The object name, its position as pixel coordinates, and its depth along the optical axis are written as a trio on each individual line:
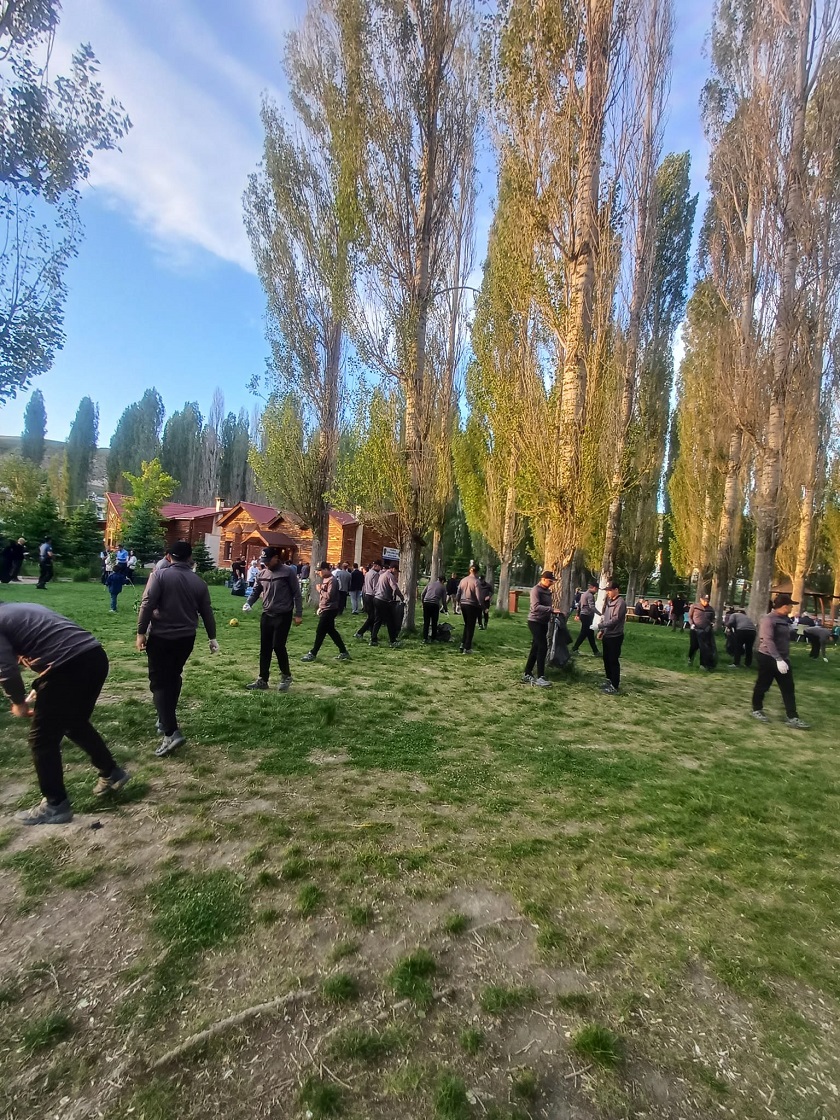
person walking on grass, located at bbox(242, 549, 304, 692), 6.98
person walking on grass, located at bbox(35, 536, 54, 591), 19.50
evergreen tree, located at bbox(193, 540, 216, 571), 32.62
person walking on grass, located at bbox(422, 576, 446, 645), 12.75
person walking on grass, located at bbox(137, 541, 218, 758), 4.84
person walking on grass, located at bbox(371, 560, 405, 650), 11.84
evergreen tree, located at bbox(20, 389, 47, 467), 66.93
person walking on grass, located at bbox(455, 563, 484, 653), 11.32
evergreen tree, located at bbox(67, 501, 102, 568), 28.16
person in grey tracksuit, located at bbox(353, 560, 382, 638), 12.12
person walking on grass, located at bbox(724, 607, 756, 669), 12.64
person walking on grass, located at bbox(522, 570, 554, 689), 8.69
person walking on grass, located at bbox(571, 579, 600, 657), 13.76
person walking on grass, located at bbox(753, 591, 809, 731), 7.37
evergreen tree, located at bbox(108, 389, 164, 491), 67.50
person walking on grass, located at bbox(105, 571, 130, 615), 14.78
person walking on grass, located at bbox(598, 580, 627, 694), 8.69
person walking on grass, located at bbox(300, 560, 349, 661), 9.25
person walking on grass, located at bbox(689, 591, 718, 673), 12.18
